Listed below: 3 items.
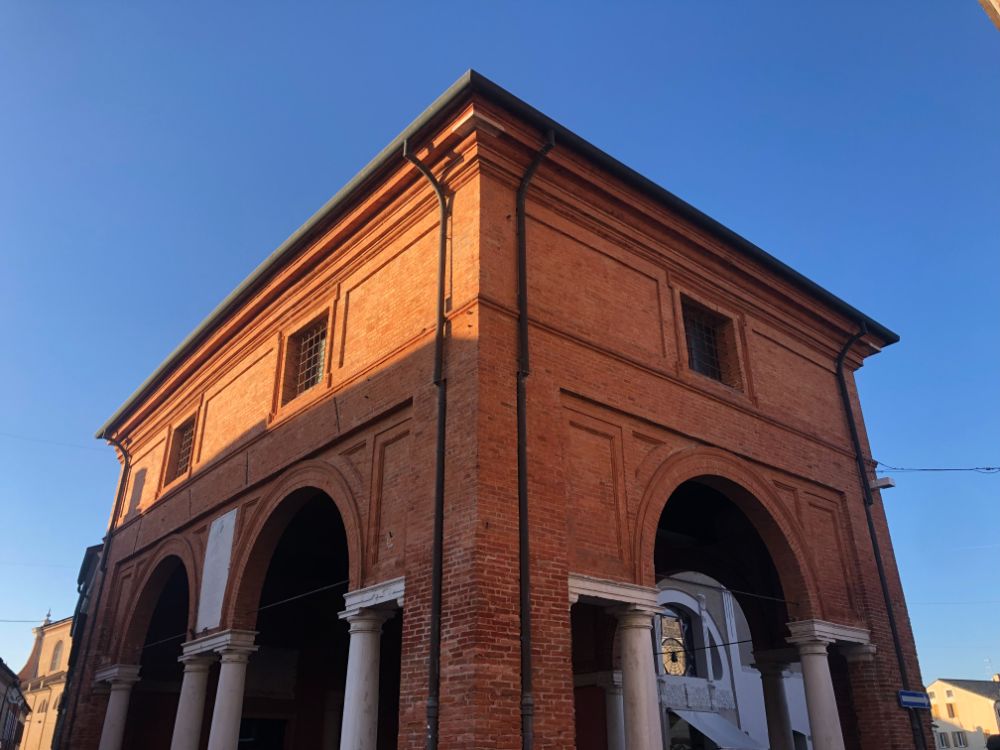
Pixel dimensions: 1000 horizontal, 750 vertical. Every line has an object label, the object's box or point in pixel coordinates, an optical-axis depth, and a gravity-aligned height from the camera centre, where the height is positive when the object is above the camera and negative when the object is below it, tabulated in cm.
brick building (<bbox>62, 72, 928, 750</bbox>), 724 +346
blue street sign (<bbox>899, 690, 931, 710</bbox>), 1033 +103
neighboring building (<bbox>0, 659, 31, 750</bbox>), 3322 +343
